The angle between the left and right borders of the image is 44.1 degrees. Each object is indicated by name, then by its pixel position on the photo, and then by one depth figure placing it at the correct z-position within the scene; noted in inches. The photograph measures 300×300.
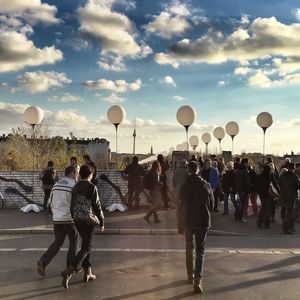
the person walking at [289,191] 375.7
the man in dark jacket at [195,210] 216.1
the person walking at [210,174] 436.5
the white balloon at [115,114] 572.4
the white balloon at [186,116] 572.4
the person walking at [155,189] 398.0
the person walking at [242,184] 414.6
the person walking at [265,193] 395.0
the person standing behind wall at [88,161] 401.0
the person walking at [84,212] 214.2
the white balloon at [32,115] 572.4
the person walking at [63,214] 224.0
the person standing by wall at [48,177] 454.5
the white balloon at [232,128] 847.5
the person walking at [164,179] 445.9
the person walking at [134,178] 464.0
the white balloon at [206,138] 1146.5
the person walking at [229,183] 430.9
